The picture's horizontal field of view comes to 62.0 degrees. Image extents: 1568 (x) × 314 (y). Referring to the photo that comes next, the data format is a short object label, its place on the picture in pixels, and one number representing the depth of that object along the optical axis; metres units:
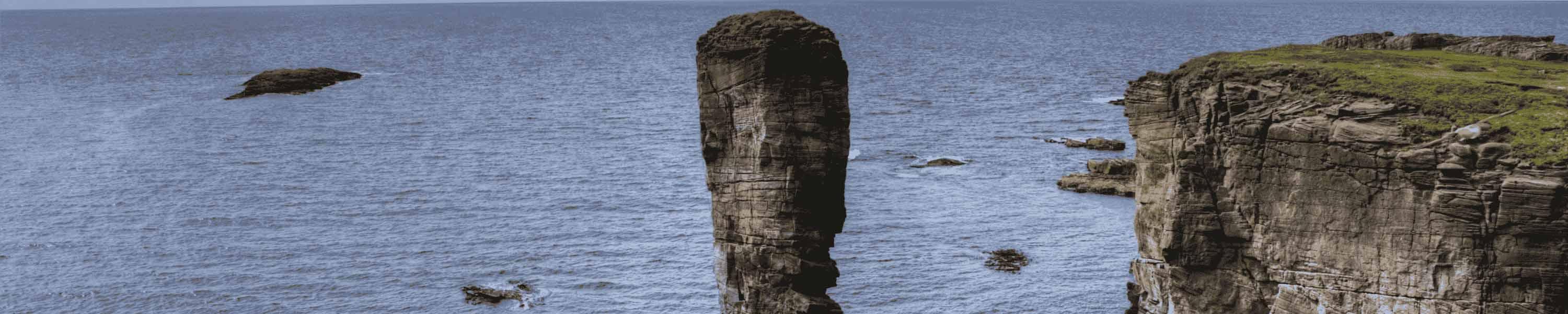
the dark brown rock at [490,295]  66.12
